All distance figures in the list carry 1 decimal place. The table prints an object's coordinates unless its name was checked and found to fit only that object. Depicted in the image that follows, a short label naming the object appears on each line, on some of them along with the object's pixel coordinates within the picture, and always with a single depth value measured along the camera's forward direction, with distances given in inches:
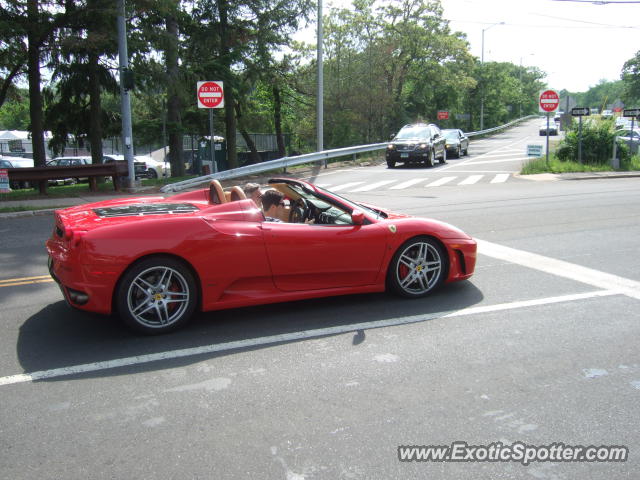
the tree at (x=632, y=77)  3432.6
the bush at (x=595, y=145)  949.8
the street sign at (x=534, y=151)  971.3
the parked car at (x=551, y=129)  2083.3
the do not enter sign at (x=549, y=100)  843.4
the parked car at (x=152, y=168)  1219.0
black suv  959.0
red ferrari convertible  180.4
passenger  227.0
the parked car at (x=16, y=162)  1128.2
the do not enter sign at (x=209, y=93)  612.1
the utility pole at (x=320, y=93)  883.4
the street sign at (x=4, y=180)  549.6
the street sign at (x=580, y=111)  871.1
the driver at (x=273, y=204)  225.5
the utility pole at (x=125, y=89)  609.8
